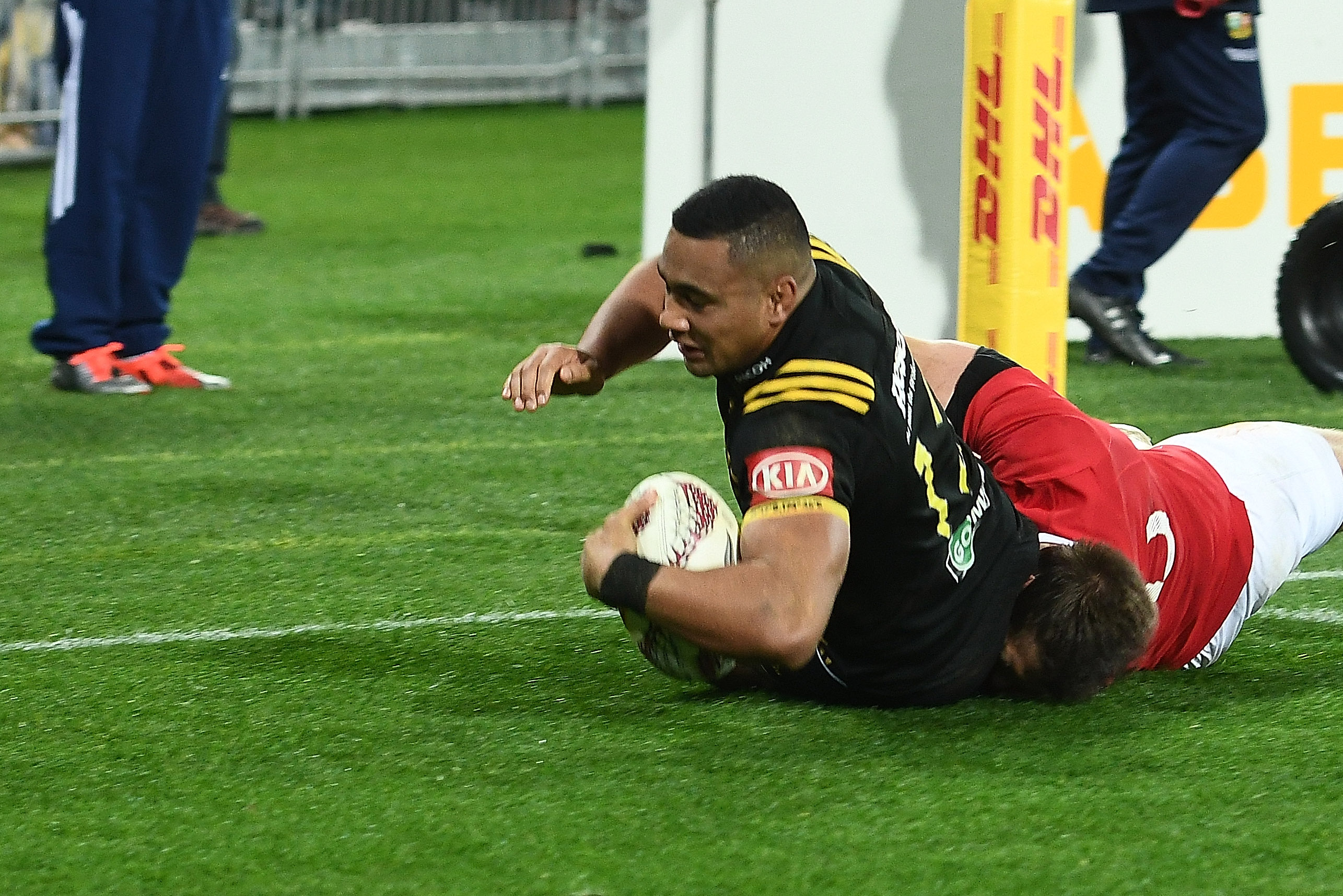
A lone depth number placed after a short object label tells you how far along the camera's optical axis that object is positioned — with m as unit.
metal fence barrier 35.28
